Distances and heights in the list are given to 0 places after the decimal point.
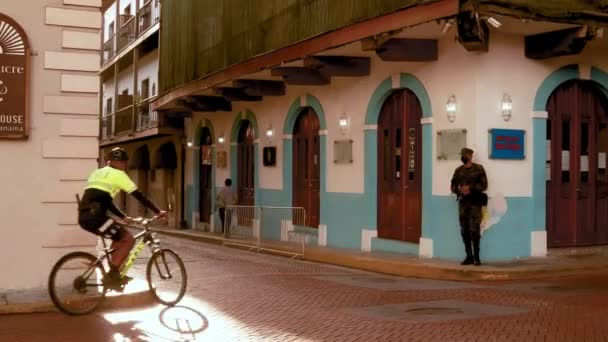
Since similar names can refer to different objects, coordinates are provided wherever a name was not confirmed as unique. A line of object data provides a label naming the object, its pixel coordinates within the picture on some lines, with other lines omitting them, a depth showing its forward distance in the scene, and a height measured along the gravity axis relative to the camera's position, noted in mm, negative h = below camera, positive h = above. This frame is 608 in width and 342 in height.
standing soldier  12664 -270
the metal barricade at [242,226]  17891 -1143
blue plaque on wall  13477 +695
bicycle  8758 -1169
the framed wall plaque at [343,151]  16656 +670
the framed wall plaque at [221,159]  23748 +679
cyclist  8789 -373
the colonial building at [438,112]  13227 +1390
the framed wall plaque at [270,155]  20203 +692
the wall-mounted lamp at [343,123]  16828 +1321
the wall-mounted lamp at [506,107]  13570 +1368
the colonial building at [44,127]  9875 +711
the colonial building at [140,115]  28266 +2762
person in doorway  21125 -509
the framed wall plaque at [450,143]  13672 +721
